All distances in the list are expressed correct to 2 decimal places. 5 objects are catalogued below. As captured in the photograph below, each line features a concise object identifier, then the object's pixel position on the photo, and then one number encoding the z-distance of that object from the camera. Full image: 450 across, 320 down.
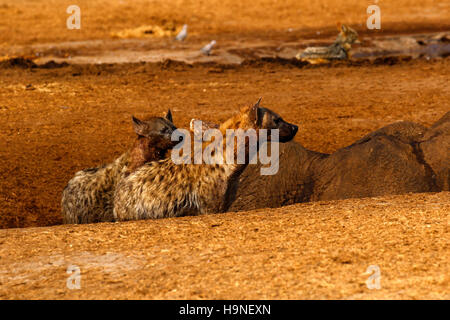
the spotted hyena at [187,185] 11.96
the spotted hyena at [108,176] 13.21
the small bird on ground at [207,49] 28.30
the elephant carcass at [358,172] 12.98
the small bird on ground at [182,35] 30.97
